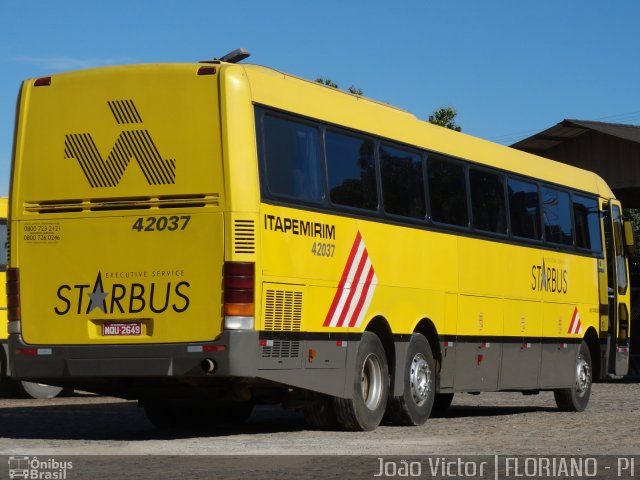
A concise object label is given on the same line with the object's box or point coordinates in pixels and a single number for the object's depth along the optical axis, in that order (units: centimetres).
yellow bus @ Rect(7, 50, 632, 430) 1344
